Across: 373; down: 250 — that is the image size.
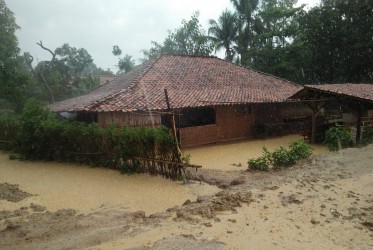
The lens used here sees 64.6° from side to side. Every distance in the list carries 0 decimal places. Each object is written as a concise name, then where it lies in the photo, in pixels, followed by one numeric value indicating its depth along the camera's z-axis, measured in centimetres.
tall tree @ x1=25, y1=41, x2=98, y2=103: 2864
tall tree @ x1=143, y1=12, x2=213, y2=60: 3316
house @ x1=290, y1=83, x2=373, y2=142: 1299
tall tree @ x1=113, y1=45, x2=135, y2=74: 3922
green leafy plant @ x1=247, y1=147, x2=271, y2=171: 928
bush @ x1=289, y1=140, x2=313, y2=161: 954
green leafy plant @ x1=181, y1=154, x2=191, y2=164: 845
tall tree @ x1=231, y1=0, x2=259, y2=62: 2977
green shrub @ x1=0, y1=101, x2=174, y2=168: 905
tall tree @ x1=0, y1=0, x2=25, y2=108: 2250
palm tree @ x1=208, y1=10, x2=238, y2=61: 3022
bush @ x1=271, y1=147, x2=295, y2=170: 936
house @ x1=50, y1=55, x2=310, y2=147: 1290
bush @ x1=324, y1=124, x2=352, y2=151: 1178
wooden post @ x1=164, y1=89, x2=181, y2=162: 835
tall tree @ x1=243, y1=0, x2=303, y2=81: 2603
